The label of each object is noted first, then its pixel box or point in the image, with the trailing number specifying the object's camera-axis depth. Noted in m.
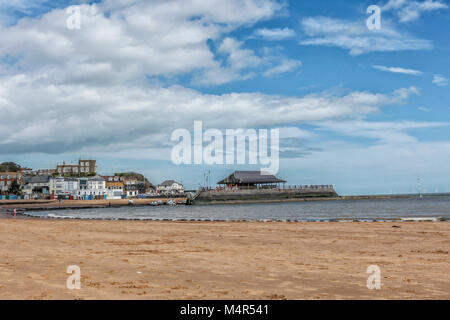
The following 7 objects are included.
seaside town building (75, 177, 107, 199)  165.25
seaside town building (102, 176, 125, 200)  173.62
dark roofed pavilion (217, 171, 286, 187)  139.12
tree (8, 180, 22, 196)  167.38
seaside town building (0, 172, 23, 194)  175.12
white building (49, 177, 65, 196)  161.38
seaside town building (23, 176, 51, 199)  167.75
